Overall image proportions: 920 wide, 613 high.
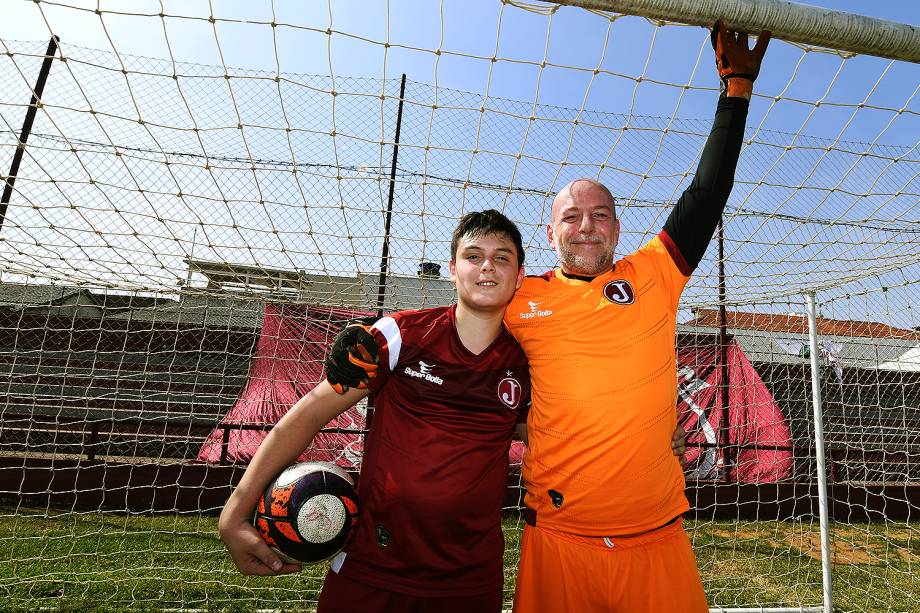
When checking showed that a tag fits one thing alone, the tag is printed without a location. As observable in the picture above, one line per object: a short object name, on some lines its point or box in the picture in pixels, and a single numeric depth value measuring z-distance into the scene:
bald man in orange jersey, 1.64
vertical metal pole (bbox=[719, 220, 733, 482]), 6.87
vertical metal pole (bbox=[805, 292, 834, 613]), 3.72
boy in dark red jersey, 1.60
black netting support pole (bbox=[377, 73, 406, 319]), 3.05
